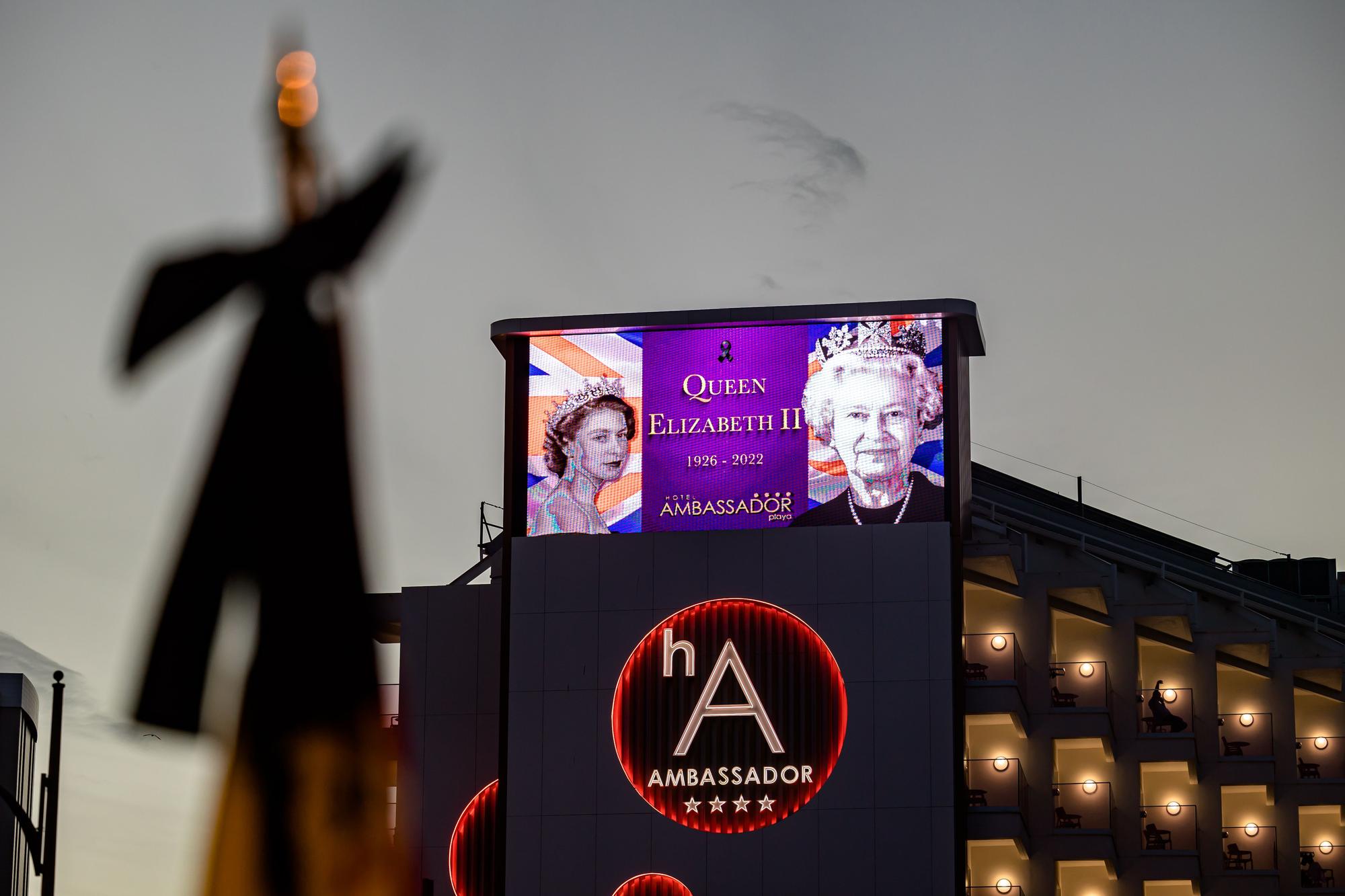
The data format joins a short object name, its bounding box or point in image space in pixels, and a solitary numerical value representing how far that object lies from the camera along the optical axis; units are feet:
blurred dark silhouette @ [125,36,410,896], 29.71
